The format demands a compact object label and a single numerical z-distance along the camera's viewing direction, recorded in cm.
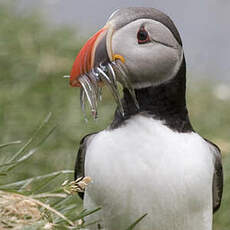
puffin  720
